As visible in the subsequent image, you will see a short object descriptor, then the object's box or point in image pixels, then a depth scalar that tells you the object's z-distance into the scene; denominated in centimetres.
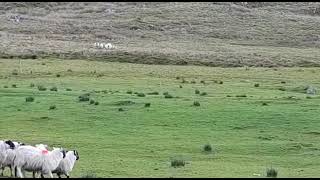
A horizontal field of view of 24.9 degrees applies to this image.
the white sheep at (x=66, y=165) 1920
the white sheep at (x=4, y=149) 1930
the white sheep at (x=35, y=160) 1853
